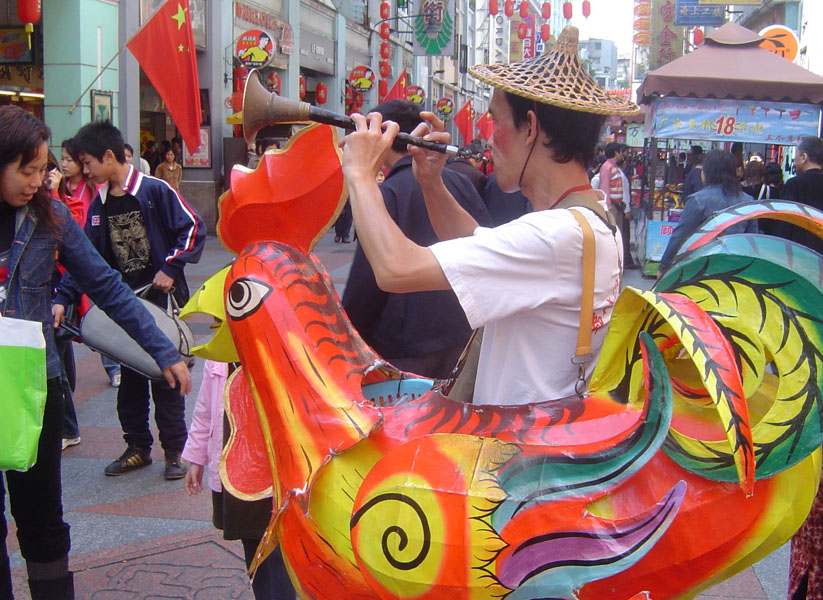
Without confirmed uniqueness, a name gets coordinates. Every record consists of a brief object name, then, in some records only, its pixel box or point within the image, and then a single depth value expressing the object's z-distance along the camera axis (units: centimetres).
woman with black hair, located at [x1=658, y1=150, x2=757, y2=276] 685
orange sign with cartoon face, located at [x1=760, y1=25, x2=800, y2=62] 1603
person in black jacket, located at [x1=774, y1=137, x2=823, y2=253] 604
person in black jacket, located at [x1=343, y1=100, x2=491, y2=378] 307
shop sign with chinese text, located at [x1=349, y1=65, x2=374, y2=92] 2175
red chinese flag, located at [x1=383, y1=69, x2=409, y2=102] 1631
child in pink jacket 235
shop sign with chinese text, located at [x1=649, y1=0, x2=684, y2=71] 2509
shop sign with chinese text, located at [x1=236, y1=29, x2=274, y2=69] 1491
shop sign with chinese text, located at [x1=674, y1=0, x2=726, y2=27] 1930
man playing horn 162
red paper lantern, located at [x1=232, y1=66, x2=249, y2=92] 1545
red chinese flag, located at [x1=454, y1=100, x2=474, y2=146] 2103
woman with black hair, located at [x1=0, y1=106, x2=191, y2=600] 256
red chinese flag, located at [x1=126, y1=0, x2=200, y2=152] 748
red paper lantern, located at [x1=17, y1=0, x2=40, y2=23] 932
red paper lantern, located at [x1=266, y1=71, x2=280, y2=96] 1615
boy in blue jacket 448
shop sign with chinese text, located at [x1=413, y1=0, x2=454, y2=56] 2306
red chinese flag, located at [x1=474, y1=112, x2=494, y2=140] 2186
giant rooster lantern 150
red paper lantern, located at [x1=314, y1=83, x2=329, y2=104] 2016
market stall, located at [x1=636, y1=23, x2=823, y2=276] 967
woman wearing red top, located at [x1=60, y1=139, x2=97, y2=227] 607
